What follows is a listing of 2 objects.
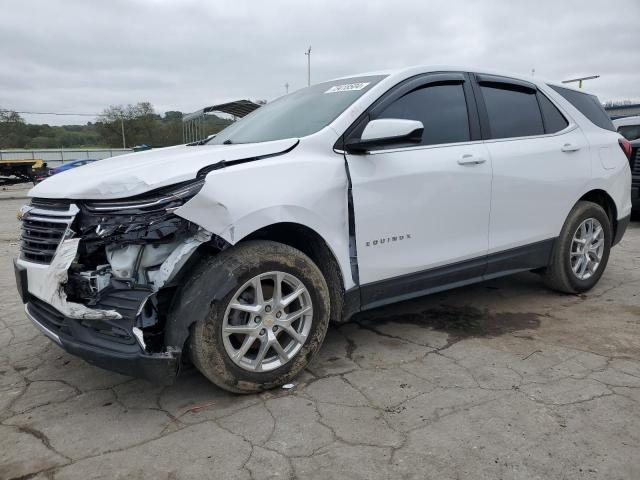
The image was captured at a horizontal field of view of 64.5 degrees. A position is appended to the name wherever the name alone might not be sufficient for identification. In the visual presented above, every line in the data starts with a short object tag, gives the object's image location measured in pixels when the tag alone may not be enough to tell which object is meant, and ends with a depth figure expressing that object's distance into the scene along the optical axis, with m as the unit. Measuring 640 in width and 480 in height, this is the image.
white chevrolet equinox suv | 2.47
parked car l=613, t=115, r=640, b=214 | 8.10
